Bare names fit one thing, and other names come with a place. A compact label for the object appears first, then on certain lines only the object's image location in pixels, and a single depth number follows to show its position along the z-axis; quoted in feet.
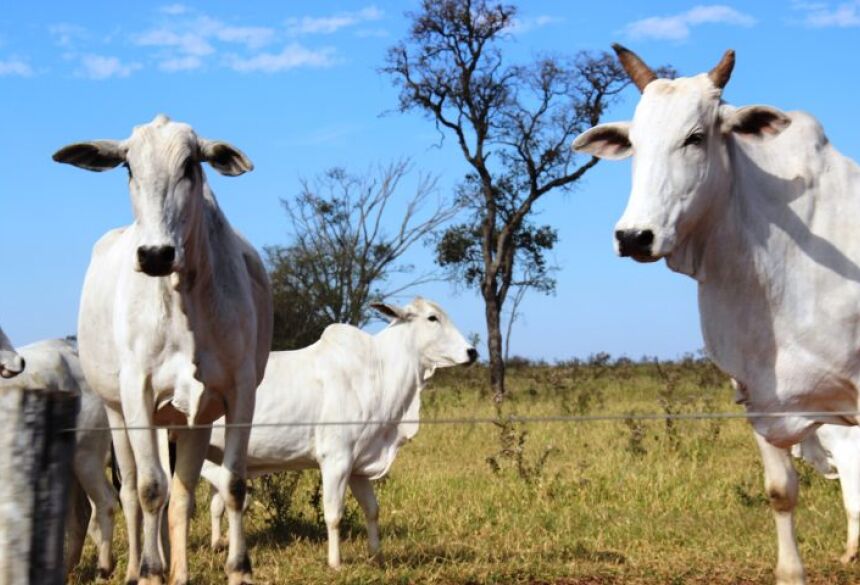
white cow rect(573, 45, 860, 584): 14.69
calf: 24.72
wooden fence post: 10.07
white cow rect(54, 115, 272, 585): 16.21
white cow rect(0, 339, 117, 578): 21.93
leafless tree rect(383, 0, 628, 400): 75.66
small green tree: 81.61
